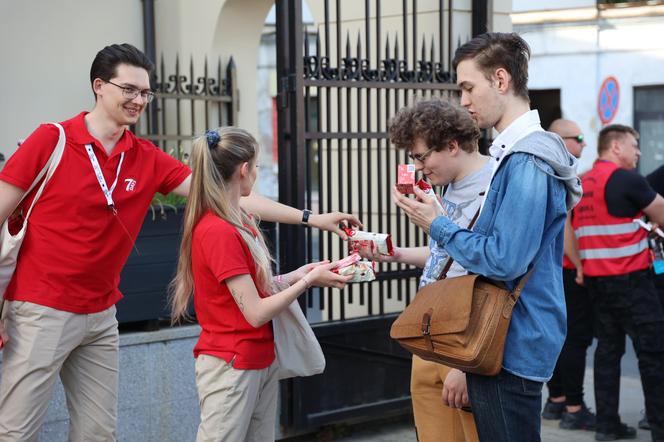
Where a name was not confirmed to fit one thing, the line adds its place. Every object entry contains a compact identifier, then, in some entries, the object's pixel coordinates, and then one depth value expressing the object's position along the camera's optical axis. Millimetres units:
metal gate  5672
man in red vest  6191
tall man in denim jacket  2984
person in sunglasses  6695
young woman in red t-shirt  3494
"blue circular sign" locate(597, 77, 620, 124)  17984
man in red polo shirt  3973
